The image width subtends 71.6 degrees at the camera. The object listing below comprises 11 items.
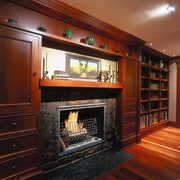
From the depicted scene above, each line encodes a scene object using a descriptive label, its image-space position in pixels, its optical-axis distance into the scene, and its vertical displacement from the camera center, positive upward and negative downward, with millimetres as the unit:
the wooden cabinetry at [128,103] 2643 -295
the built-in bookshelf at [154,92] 3539 -49
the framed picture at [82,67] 2064 +411
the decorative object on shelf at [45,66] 1770 +342
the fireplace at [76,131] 1805 -746
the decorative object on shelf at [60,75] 1772 +211
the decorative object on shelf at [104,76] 2393 +272
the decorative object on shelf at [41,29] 1604 +784
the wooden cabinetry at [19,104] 1334 -164
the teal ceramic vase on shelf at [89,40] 2062 +825
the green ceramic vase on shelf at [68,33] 1838 +839
